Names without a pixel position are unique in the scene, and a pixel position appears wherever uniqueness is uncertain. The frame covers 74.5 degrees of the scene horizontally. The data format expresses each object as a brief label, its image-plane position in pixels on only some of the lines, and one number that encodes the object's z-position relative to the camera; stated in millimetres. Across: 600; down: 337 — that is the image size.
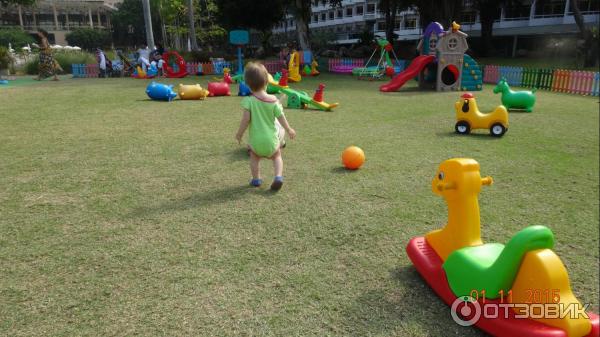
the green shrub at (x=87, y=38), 73500
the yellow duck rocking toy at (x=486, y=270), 1935
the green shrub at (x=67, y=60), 23219
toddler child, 4152
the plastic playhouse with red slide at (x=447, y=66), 15000
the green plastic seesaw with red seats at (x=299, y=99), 10141
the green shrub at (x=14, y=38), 52925
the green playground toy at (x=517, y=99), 9461
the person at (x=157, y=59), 21000
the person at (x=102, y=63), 21547
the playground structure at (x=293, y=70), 19516
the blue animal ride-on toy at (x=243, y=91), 13445
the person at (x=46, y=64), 19578
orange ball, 5145
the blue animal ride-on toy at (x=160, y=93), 11992
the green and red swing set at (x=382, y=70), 20750
